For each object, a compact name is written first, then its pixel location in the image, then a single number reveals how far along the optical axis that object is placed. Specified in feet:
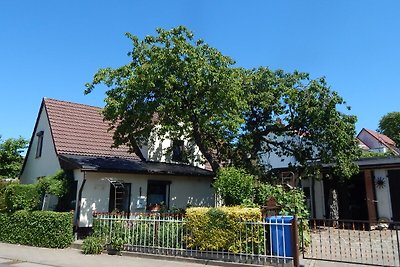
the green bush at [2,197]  52.90
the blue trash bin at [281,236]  30.73
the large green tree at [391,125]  180.55
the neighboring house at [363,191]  58.39
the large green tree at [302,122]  53.93
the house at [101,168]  51.80
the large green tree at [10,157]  79.41
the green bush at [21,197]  49.55
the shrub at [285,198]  43.80
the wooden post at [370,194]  59.65
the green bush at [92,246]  39.58
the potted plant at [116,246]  39.42
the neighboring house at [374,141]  136.76
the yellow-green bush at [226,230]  32.78
